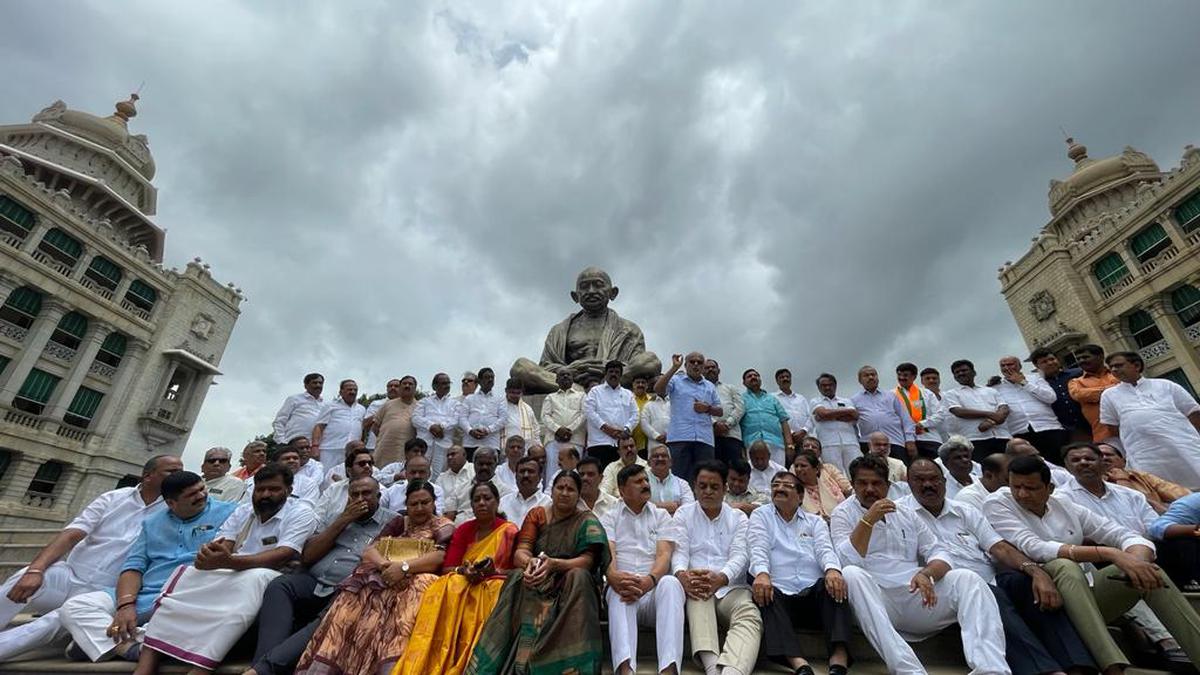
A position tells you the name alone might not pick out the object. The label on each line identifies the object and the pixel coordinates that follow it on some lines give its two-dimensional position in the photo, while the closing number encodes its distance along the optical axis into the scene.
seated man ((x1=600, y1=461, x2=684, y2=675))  3.59
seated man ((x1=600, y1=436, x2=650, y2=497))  6.56
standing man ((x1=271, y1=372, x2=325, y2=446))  8.39
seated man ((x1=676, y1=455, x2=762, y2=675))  3.62
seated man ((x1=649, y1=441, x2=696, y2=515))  5.68
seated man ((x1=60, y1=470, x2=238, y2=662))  3.72
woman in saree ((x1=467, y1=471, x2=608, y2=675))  3.42
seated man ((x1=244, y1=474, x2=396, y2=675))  3.55
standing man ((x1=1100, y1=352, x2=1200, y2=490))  5.42
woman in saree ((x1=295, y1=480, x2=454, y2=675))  3.54
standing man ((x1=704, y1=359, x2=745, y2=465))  7.79
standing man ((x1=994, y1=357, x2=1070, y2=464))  7.11
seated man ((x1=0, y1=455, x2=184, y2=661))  3.80
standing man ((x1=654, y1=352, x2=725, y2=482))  7.22
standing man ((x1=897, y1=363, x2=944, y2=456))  7.65
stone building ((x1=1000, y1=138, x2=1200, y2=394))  23.61
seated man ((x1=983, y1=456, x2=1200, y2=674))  3.15
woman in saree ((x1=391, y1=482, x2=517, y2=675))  3.57
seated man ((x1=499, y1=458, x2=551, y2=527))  5.71
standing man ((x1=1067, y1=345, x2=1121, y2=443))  6.48
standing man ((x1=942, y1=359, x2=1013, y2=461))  7.20
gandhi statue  10.43
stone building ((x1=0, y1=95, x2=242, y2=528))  24.12
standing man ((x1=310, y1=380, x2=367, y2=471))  8.45
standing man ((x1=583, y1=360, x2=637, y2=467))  7.70
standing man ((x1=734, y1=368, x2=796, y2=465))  7.80
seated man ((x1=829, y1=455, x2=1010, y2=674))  3.33
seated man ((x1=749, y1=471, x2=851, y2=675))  3.64
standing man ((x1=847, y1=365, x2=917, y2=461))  7.62
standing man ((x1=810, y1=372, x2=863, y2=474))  7.69
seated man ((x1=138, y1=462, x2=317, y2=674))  3.54
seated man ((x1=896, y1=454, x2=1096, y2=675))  3.21
